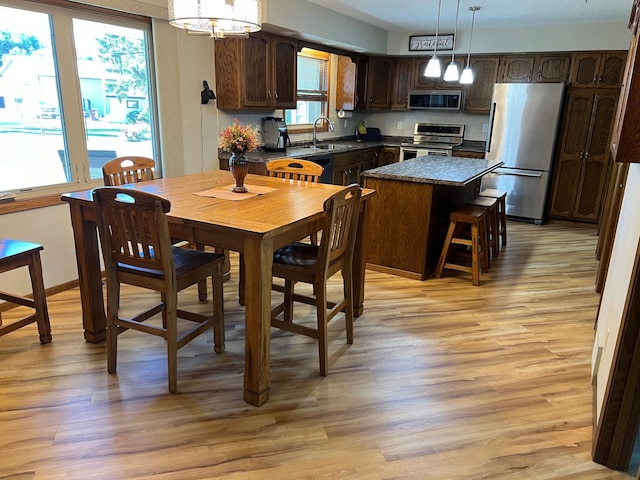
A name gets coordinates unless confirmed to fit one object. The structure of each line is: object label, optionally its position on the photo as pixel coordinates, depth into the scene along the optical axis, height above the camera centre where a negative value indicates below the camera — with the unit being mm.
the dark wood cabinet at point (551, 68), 5598 +608
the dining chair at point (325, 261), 2218 -776
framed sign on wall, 6184 +974
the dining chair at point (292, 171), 3164 -410
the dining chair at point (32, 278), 2447 -943
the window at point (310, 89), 5754 +300
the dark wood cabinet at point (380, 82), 6605 +455
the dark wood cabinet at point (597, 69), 5312 +582
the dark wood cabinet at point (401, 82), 6578 +461
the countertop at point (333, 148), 4570 -420
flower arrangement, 2453 -154
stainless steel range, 6207 -343
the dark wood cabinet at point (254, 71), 4203 +378
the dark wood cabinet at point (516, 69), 5789 +609
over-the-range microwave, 6227 +220
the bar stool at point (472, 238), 3600 -974
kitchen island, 3592 -795
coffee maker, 5008 -243
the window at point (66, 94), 2957 +85
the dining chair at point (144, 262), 1990 -730
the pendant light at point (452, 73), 3970 +364
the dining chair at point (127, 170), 2797 -393
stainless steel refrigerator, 5445 -279
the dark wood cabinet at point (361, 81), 6406 +458
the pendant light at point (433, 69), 3832 +381
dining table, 1990 -543
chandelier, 1981 +414
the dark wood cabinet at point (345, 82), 6215 +418
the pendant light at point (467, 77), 4176 +351
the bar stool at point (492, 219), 4016 -925
